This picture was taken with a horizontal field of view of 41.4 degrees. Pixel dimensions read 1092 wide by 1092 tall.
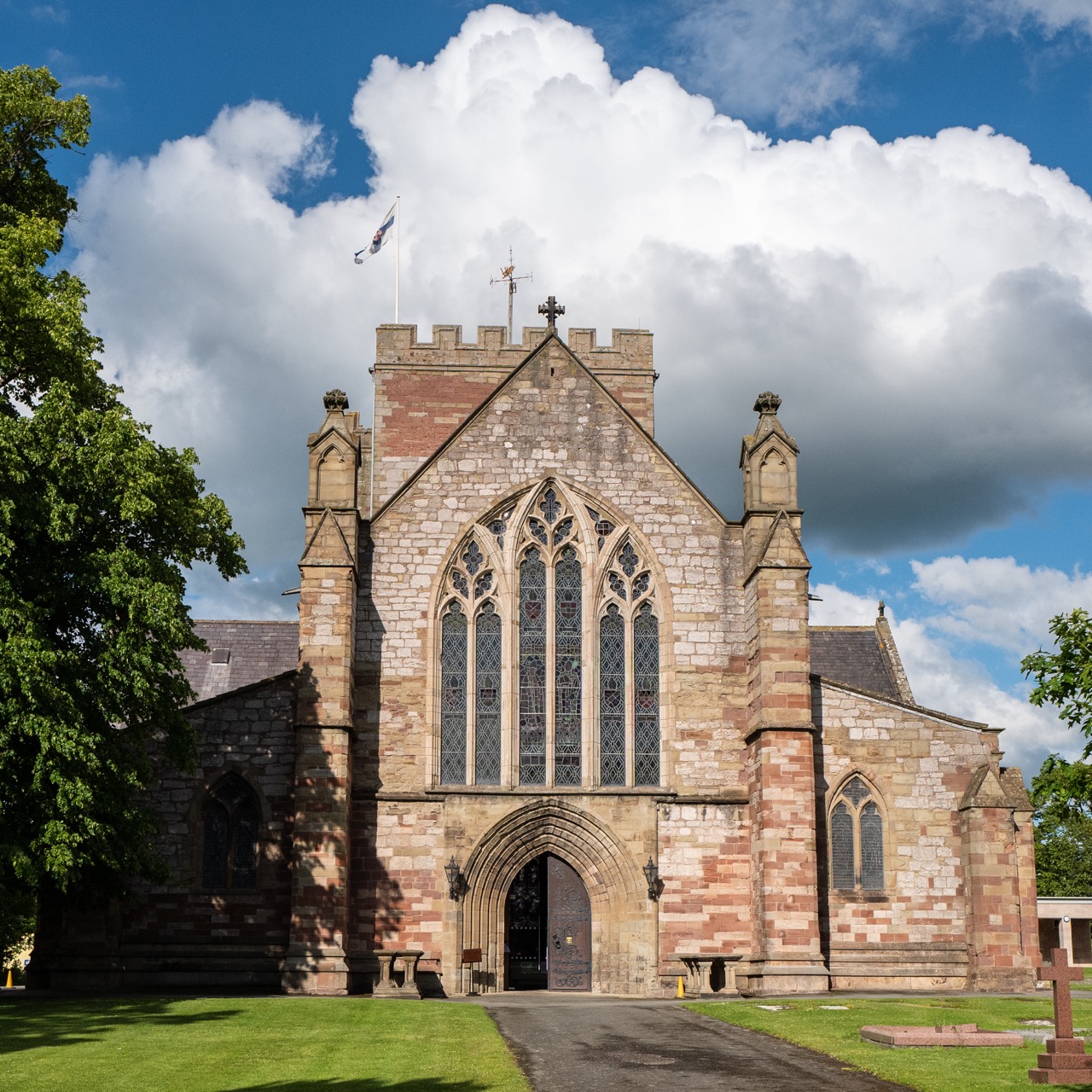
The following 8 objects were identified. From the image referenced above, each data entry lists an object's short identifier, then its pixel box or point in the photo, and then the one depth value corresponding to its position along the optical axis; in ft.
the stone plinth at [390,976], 88.48
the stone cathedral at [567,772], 91.76
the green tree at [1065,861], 237.86
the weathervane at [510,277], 146.00
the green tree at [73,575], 71.31
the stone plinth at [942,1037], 56.85
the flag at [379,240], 129.39
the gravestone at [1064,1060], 46.01
